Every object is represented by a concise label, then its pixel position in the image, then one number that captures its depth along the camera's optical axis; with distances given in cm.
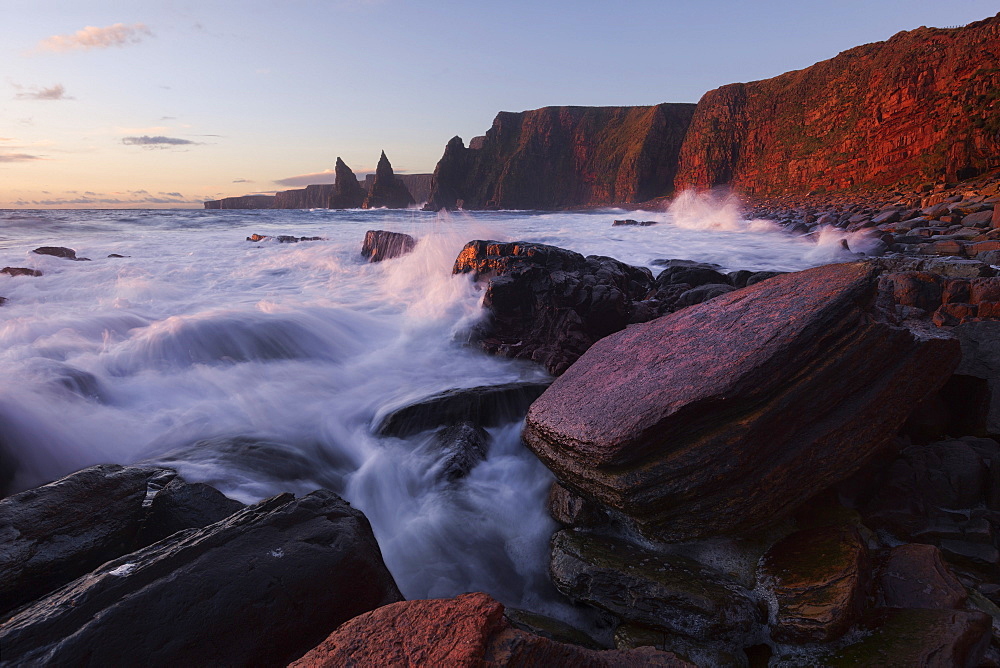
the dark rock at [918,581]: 195
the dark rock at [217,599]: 162
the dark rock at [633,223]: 2561
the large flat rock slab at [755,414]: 236
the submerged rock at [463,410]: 414
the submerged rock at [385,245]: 1061
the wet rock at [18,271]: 968
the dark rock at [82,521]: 206
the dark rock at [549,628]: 215
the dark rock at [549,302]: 527
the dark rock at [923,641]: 170
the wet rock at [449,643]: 134
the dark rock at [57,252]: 1210
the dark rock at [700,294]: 575
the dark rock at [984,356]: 293
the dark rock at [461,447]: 361
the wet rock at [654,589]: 208
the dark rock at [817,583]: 193
